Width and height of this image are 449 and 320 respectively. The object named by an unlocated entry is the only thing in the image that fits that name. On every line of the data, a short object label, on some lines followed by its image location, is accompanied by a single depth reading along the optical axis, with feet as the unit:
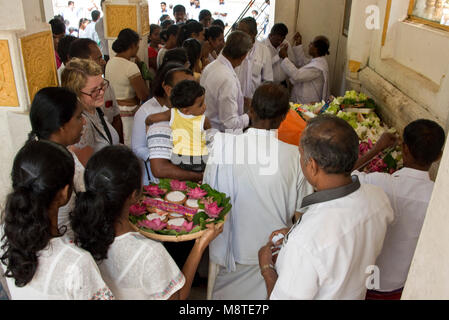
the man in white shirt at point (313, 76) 18.21
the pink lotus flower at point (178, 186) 7.80
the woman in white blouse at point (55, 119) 6.90
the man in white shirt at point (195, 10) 48.43
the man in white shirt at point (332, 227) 4.98
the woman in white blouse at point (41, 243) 4.67
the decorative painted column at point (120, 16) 19.01
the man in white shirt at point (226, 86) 12.88
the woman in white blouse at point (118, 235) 5.15
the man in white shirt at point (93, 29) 29.30
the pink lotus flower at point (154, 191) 7.52
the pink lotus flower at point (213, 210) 6.76
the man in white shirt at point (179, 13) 28.96
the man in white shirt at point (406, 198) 6.91
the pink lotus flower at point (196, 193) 7.42
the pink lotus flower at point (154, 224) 6.45
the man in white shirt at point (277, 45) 21.48
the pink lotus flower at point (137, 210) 6.81
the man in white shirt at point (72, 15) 44.15
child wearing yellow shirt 9.42
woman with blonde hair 8.88
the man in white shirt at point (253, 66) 17.69
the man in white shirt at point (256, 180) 7.63
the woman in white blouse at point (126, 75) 14.69
